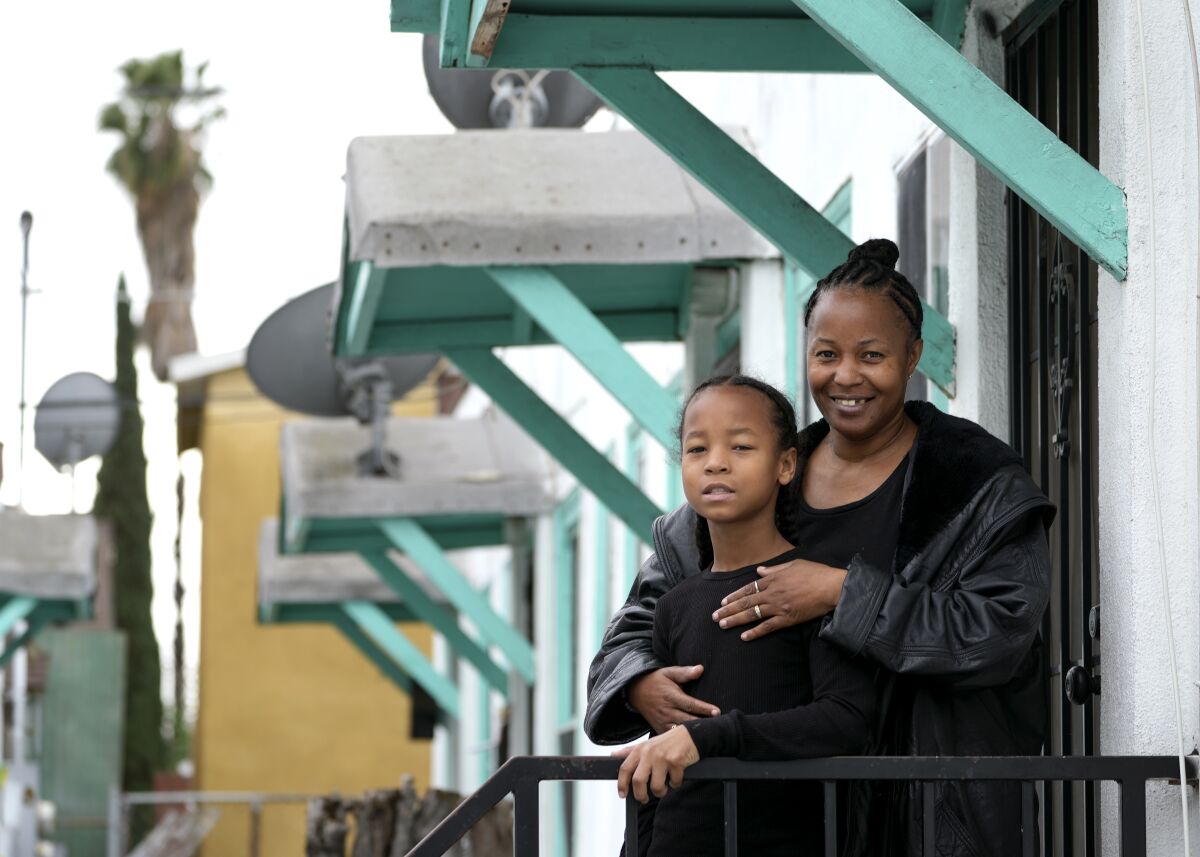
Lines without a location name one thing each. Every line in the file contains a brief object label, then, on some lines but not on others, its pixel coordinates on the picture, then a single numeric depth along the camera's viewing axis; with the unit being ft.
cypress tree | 111.96
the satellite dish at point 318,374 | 38.06
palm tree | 125.08
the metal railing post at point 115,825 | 66.82
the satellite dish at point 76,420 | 63.05
